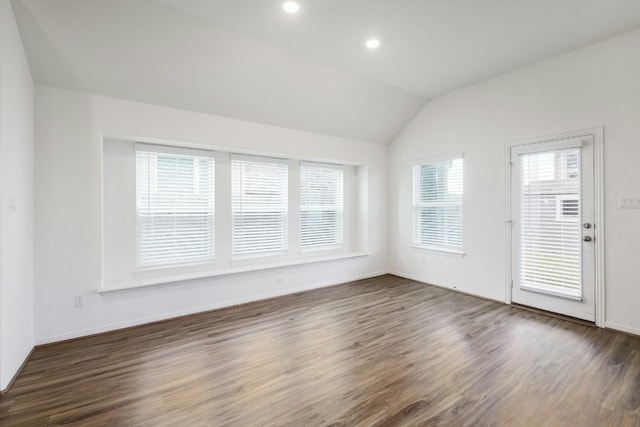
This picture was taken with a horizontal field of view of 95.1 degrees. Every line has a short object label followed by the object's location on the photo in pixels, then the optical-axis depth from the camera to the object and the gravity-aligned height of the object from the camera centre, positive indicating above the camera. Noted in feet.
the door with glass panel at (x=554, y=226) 10.93 -0.65
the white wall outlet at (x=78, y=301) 9.94 -2.99
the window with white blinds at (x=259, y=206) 14.20 +0.31
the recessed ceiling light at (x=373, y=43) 10.41 +6.05
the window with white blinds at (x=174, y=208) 11.94 +0.20
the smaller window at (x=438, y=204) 15.42 +0.34
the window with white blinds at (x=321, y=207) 16.67 +0.26
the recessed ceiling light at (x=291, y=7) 8.44 +6.02
